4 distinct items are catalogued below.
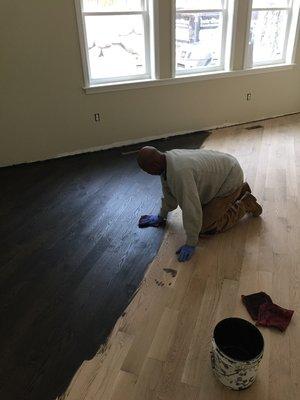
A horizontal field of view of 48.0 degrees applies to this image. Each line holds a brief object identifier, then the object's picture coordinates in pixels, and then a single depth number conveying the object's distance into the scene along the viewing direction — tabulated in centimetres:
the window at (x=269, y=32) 429
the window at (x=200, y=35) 393
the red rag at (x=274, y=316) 168
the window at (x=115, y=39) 348
